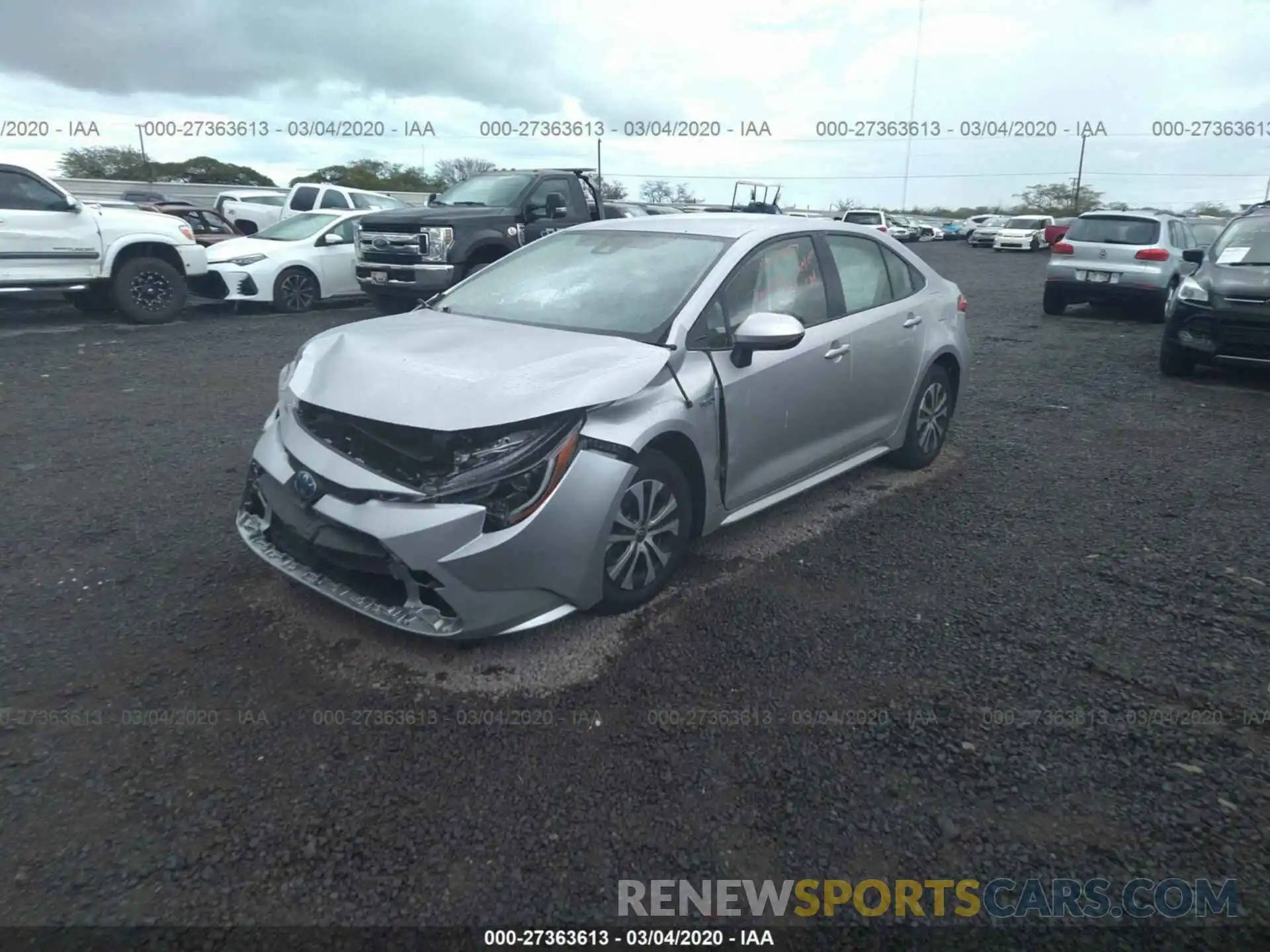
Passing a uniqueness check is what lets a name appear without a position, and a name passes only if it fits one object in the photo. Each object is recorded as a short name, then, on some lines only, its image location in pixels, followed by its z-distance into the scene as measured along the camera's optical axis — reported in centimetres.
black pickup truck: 1070
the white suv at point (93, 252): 991
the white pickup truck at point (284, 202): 1723
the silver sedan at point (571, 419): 306
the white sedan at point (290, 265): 1195
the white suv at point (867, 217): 3219
